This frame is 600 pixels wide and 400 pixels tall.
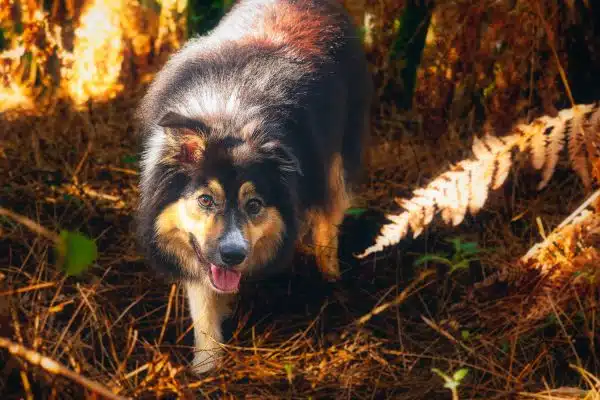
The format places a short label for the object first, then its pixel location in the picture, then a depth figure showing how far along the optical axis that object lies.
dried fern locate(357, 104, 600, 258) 3.09
